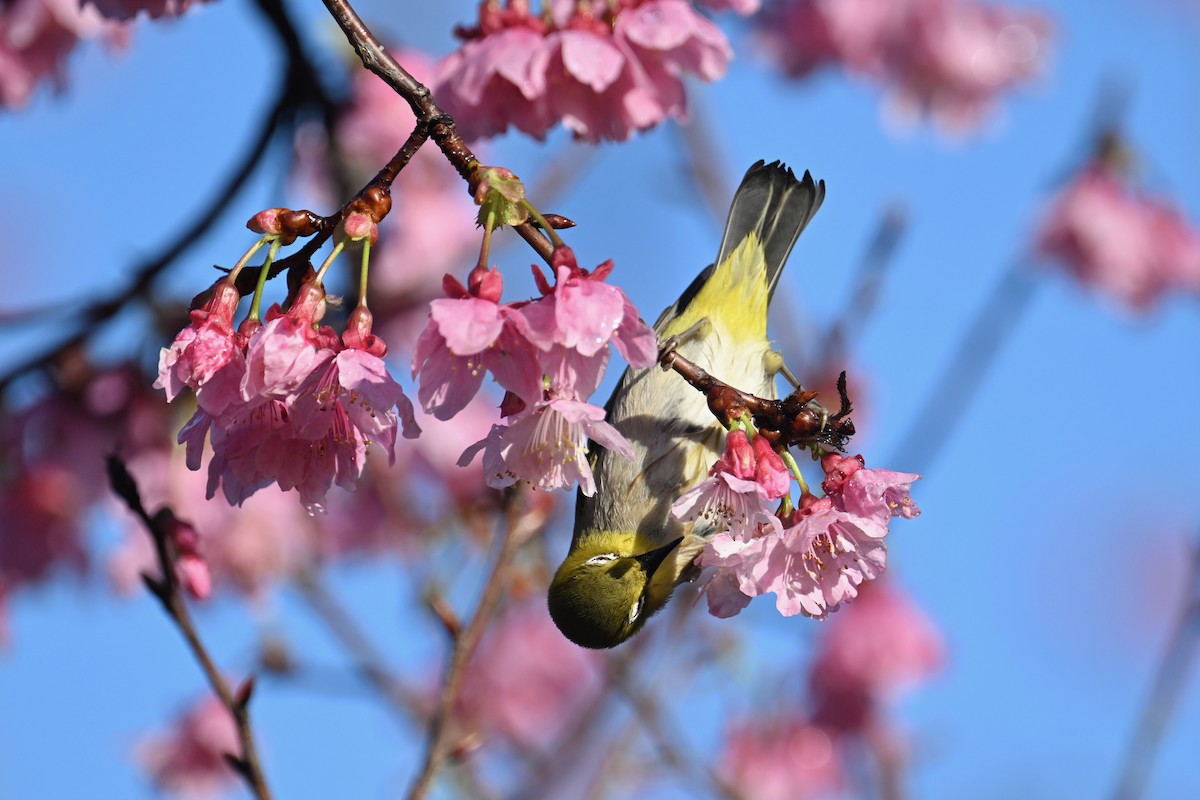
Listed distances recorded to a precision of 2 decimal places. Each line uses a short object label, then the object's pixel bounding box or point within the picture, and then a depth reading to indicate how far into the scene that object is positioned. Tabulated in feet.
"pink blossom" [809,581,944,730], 32.30
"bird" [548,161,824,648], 15.51
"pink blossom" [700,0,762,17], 14.93
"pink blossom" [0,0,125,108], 19.15
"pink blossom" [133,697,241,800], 30.63
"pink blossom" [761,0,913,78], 29.73
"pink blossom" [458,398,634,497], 10.20
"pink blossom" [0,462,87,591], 23.89
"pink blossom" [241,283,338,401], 9.78
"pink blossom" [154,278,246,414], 10.03
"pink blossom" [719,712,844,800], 33.99
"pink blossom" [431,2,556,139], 13.57
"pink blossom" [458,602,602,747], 35.55
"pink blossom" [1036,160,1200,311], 35.96
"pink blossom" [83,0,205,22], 14.48
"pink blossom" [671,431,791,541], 10.28
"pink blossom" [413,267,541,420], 9.64
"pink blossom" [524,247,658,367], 9.70
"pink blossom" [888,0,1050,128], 32.53
